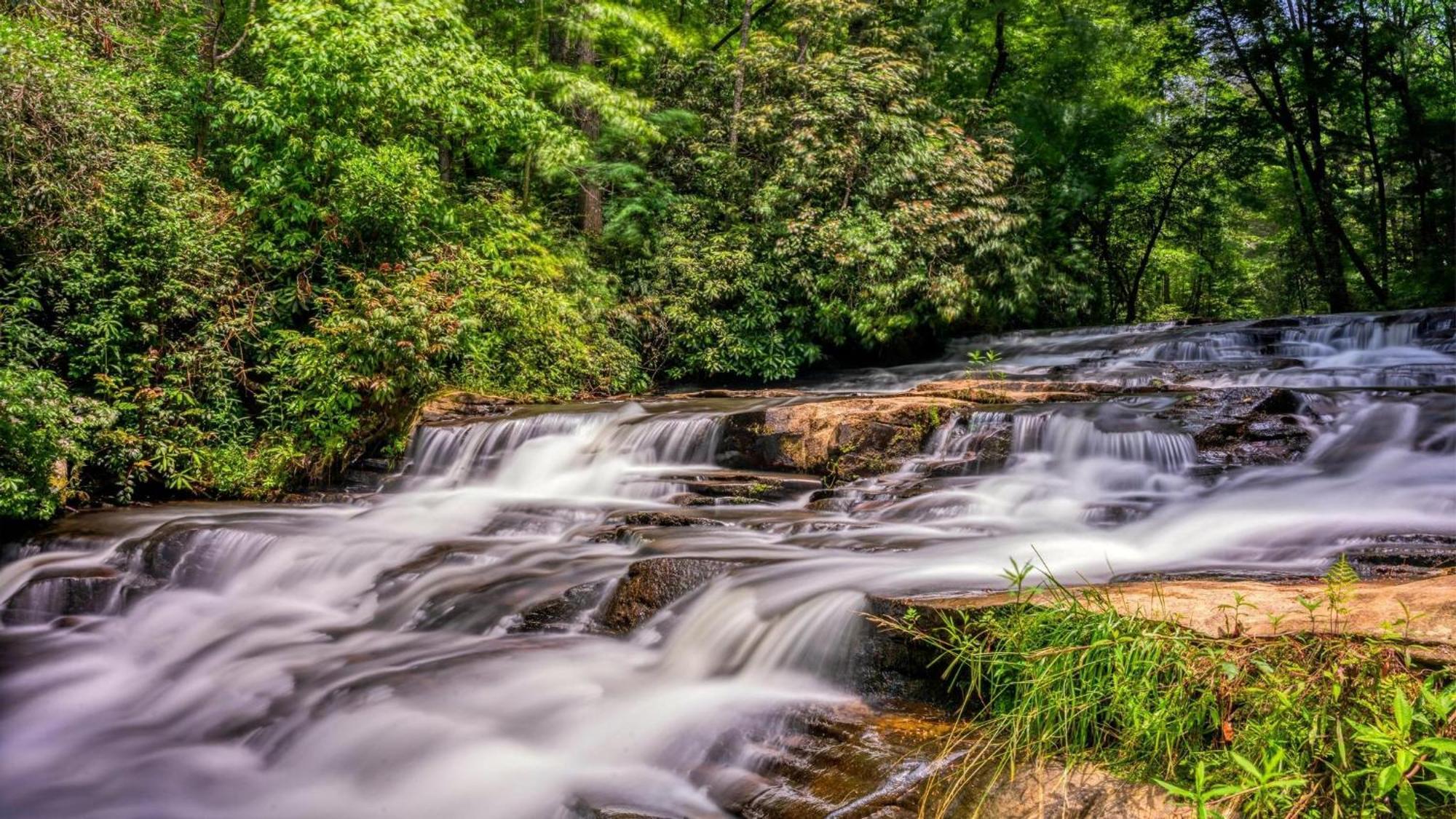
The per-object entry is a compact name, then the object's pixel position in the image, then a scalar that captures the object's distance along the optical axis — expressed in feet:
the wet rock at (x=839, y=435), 23.18
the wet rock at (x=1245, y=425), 20.43
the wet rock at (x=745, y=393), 34.83
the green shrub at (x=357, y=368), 28.48
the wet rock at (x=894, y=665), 10.02
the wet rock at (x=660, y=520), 19.66
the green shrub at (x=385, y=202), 31.83
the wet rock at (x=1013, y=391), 26.63
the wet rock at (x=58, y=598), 18.15
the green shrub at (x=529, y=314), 36.24
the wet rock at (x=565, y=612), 15.03
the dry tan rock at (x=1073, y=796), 6.73
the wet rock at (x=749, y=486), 22.27
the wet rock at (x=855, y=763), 7.95
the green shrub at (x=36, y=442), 20.57
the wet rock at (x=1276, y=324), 39.04
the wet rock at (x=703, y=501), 21.93
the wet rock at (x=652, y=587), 14.28
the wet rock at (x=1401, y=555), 13.14
